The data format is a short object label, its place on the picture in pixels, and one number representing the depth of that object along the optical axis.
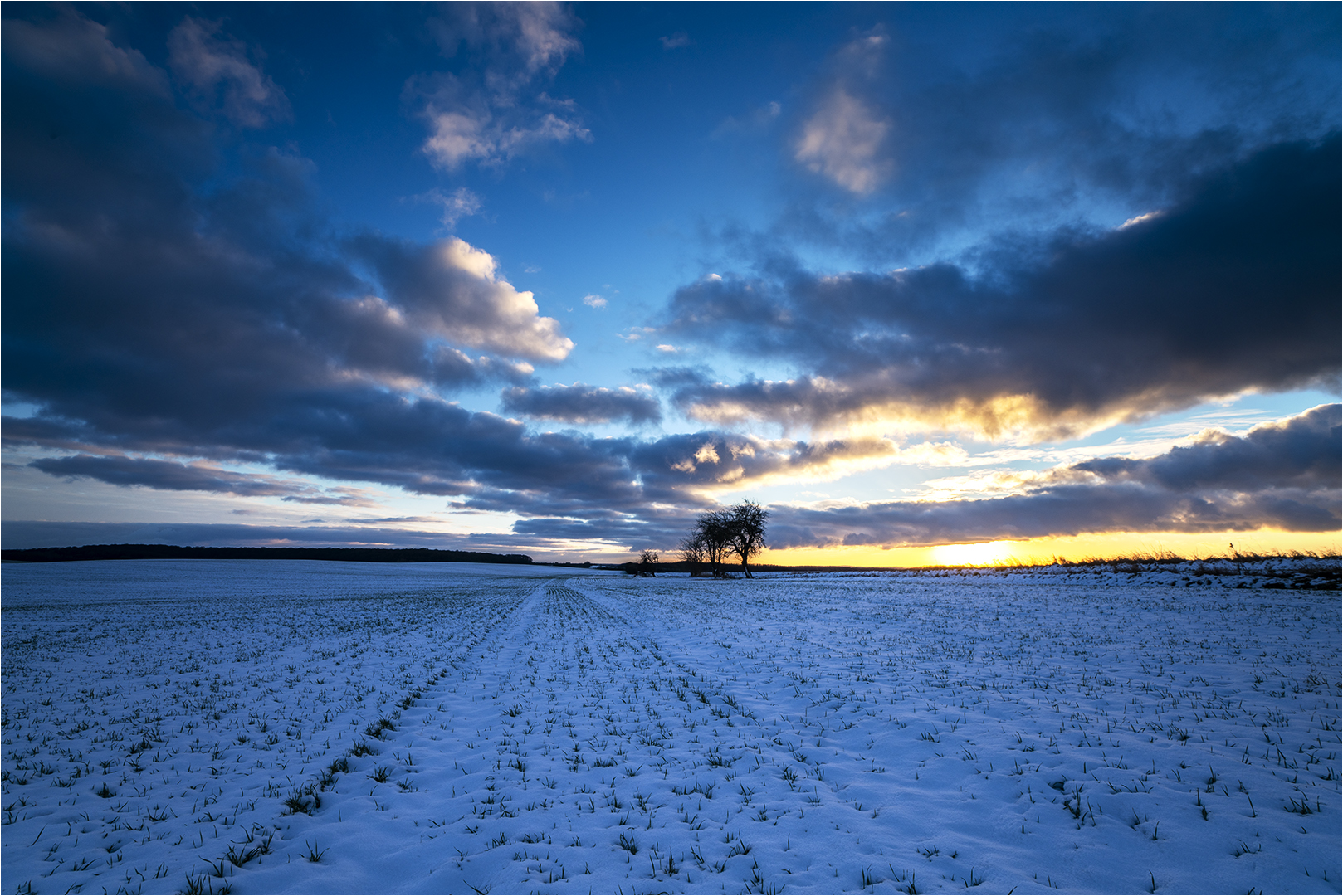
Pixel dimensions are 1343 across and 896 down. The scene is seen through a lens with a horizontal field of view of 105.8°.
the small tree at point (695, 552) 99.03
